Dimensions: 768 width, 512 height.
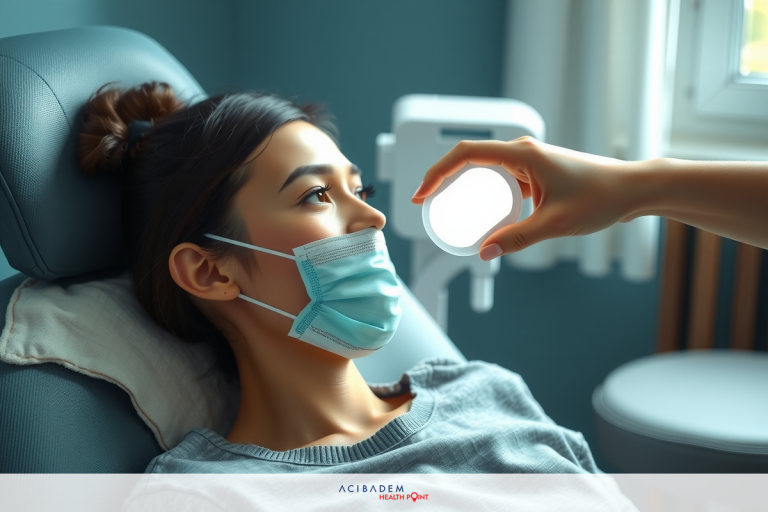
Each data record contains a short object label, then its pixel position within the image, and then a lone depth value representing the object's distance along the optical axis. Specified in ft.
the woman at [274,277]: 3.72
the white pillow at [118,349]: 3.51
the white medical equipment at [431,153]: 5.31
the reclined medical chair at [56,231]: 3.29
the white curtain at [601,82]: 6.90
